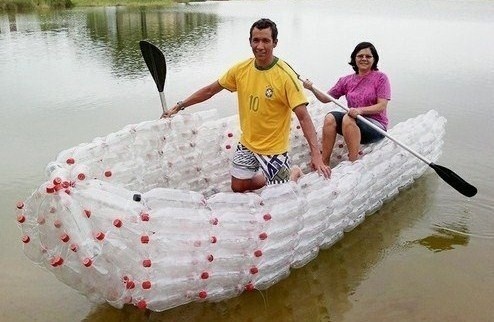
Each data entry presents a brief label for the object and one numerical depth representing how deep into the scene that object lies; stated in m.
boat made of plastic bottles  3.05
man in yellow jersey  3.95
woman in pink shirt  5.12
